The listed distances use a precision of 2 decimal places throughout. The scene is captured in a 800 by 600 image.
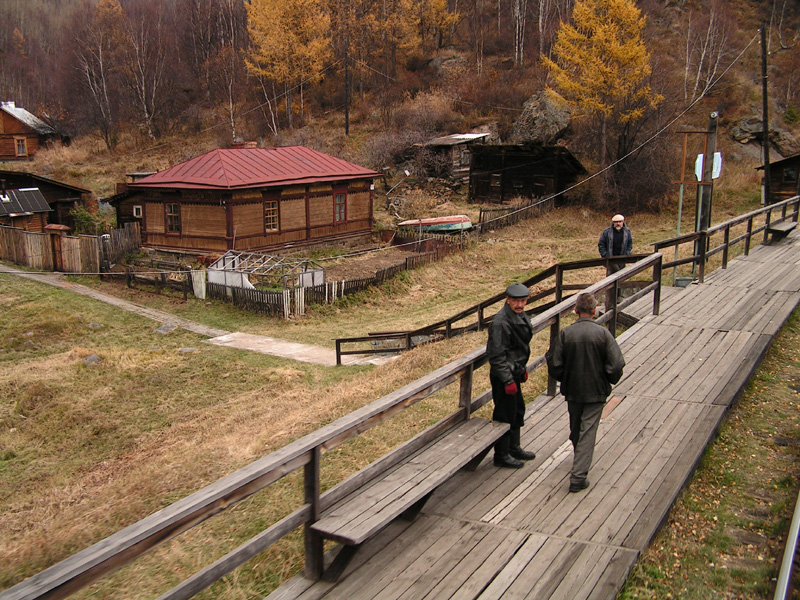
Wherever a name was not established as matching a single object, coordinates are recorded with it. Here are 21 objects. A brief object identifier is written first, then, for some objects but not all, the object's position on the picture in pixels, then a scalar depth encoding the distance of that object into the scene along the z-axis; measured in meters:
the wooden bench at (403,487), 4.22
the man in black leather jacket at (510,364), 5.66
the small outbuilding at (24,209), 32.81
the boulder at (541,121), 41.47
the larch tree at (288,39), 53.72
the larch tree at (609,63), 33.16
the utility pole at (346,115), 52.62
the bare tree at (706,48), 46.22
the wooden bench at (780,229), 17.20
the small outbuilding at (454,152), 42.34
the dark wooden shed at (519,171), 37.66
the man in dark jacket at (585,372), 5.48
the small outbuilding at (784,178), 31.11
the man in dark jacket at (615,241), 12.42
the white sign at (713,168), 14.06
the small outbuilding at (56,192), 35.41
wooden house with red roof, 28.11
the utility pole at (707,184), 14.05
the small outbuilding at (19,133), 56.41
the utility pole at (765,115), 27.69
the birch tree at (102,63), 59.72
